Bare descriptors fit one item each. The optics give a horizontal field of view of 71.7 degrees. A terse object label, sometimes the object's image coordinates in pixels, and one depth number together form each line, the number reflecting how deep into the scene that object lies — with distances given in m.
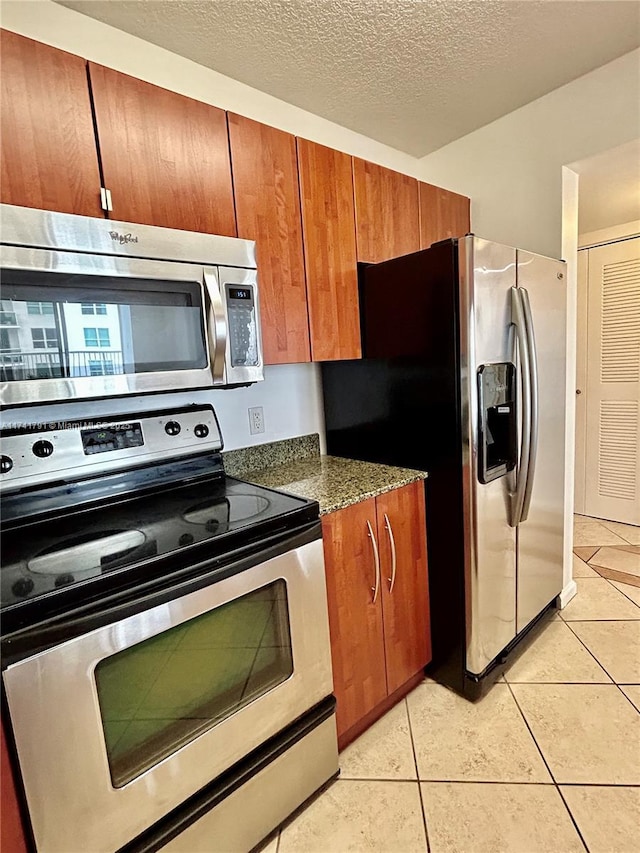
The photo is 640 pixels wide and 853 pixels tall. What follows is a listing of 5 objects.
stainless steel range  0.88
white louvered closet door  3.08
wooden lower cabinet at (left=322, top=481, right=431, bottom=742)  1.47
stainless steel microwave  1.04
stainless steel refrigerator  1.56
